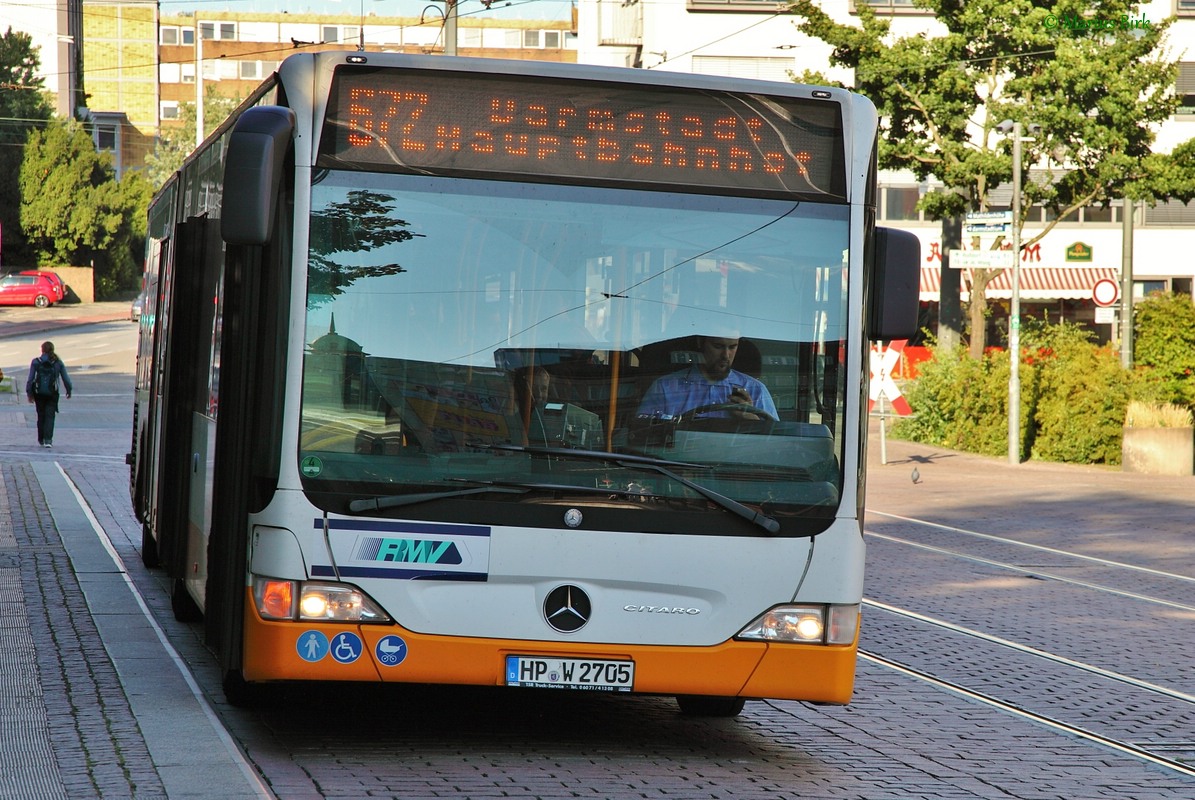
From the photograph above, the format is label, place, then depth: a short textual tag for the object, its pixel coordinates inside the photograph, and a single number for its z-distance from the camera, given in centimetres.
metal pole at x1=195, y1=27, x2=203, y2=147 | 5203
